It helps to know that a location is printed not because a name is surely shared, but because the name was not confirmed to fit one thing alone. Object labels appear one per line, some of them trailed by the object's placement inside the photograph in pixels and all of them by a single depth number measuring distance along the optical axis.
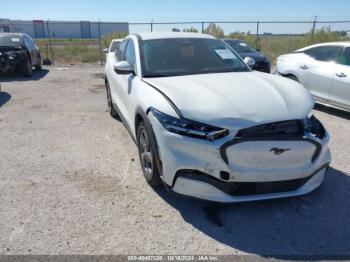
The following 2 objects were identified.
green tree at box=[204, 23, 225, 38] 22.84
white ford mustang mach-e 2.92
